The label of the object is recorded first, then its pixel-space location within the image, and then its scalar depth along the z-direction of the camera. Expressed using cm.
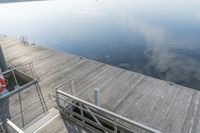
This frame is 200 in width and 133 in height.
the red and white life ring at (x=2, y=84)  464
